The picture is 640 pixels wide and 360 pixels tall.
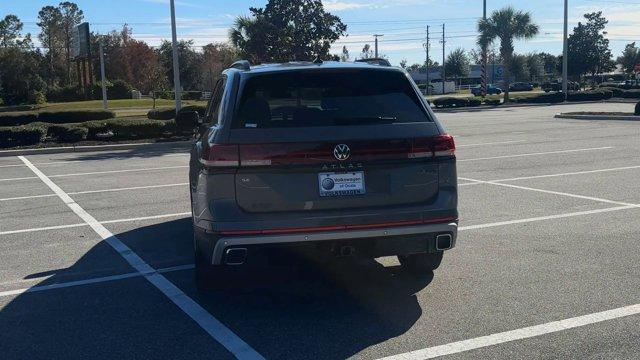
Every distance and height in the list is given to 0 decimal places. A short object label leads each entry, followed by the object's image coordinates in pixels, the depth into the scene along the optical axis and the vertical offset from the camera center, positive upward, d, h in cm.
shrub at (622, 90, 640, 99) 4825 -64
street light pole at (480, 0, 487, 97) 5412 +244
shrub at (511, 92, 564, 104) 4644 -77
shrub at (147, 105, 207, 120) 2852 -76
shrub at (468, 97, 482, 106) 4625 -90
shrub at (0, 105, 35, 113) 5430 -73
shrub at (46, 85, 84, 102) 6631 +33
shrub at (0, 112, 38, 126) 2736 -78
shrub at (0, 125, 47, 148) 2000 -108
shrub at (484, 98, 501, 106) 4738 -96
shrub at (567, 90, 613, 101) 4741 -67
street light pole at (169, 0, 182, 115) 2336 +155
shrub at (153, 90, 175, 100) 6962 +9
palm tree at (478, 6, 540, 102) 5169 +455
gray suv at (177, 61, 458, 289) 467 -56
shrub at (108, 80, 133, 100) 6788 +61
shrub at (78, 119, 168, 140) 2186 -102
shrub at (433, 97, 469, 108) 4569 -87
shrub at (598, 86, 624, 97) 5095 -50
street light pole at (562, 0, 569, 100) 4331 +379
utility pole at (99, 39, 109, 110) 4094 +19
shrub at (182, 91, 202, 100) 7434 -7
